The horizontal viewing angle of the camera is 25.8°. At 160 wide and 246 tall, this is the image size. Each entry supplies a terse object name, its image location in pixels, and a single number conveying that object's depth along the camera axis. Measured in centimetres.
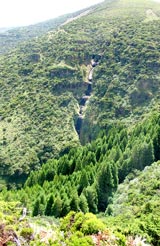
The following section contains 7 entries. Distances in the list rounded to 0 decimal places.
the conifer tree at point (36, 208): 5881
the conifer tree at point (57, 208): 5790
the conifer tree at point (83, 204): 5931
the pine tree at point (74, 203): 5838
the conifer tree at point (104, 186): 6675
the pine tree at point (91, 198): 6302
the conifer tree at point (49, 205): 5921
